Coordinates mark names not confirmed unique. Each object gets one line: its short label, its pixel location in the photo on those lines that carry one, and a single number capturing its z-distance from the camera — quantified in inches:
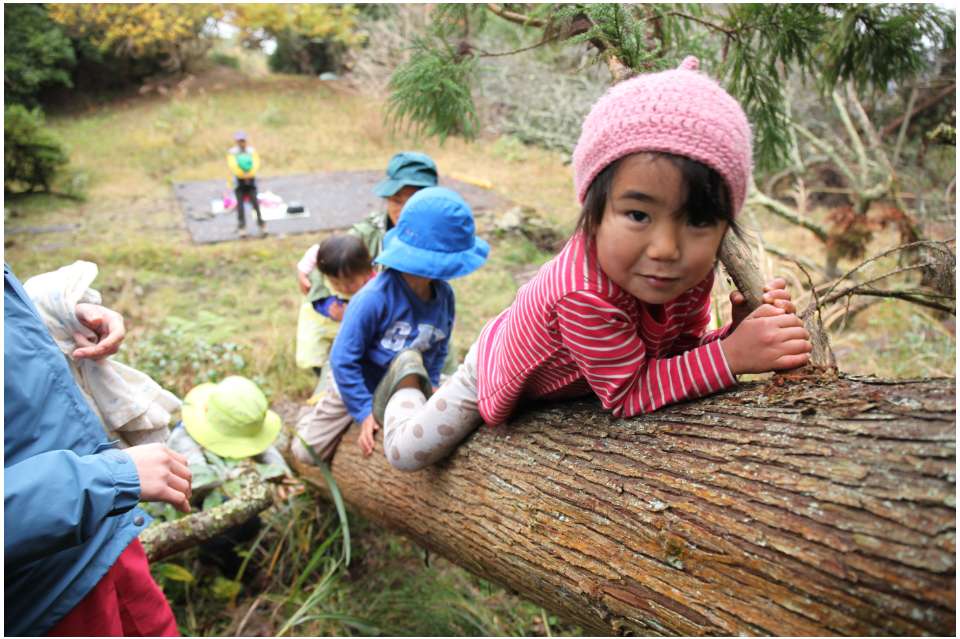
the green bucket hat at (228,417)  103.8
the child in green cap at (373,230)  125.3
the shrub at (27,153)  339.9
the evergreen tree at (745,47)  84.4
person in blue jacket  46.8
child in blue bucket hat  88.4
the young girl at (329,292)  120.5
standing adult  273.1
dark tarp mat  304.7
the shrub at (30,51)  477.1
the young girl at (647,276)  46.2
